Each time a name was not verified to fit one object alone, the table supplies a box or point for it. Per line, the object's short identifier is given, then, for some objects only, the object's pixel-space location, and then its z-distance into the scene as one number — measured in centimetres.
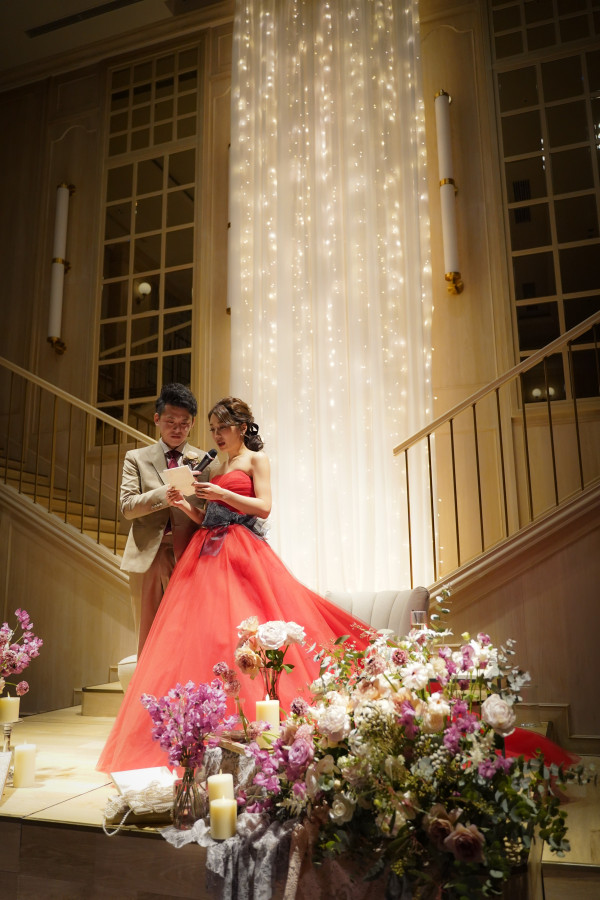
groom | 295
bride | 231
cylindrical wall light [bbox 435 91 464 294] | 499
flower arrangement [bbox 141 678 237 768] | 180
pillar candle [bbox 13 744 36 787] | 240
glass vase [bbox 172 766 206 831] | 186
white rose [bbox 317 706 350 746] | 160
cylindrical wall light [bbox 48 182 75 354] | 604
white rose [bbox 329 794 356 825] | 155
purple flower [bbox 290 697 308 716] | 176
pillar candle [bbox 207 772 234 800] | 178
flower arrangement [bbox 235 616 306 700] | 195
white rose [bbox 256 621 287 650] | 195
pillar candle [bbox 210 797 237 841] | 171
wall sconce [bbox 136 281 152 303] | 612
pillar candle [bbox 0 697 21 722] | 262
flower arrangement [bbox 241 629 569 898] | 142
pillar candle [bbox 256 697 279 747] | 197
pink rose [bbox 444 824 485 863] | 136
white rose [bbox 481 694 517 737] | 146
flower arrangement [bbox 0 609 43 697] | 265
